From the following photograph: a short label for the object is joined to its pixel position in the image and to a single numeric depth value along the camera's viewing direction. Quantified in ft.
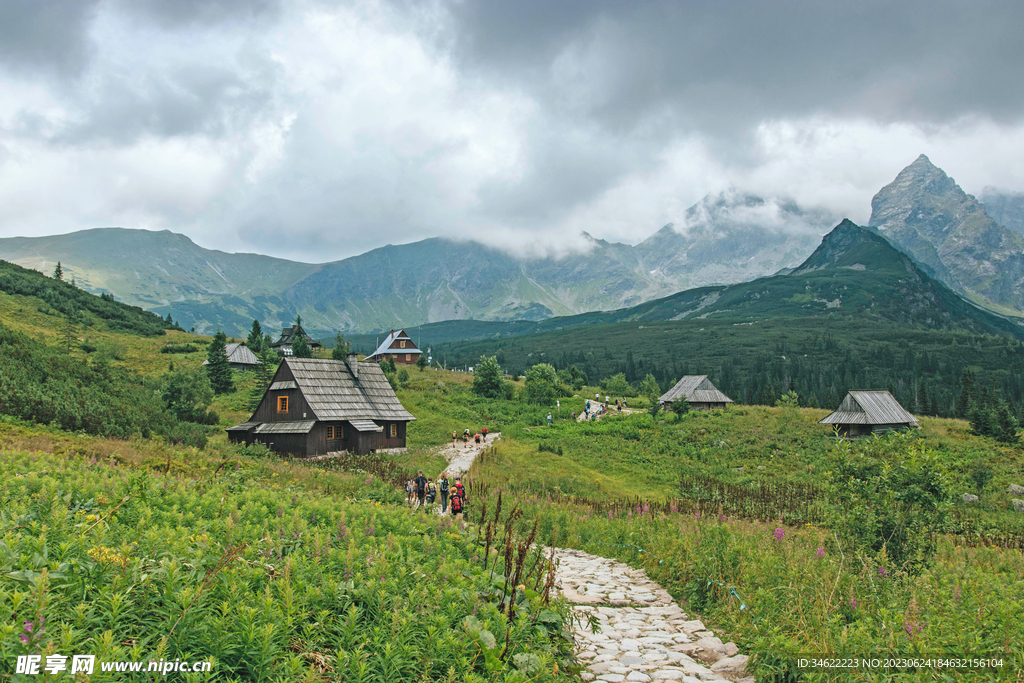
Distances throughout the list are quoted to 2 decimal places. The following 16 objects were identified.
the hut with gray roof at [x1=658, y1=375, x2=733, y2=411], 223.51
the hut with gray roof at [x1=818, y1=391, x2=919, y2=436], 168.96
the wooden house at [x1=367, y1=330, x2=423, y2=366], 344.69
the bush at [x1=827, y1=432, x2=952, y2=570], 32.04
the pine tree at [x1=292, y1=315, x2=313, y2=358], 269.64
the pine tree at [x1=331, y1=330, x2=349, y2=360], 208.23
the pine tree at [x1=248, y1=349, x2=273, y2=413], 170.71
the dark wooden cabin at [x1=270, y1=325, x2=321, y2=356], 315.25
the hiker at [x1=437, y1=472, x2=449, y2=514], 71.00
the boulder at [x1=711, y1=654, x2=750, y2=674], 23.21
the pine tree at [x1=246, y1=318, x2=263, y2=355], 251.62
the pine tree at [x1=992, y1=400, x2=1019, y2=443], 147.74
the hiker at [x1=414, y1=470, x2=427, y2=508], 68.05
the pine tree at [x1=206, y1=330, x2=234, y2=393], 186.80
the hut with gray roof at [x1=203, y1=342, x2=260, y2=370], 239.71
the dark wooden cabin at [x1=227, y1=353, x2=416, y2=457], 123.34
